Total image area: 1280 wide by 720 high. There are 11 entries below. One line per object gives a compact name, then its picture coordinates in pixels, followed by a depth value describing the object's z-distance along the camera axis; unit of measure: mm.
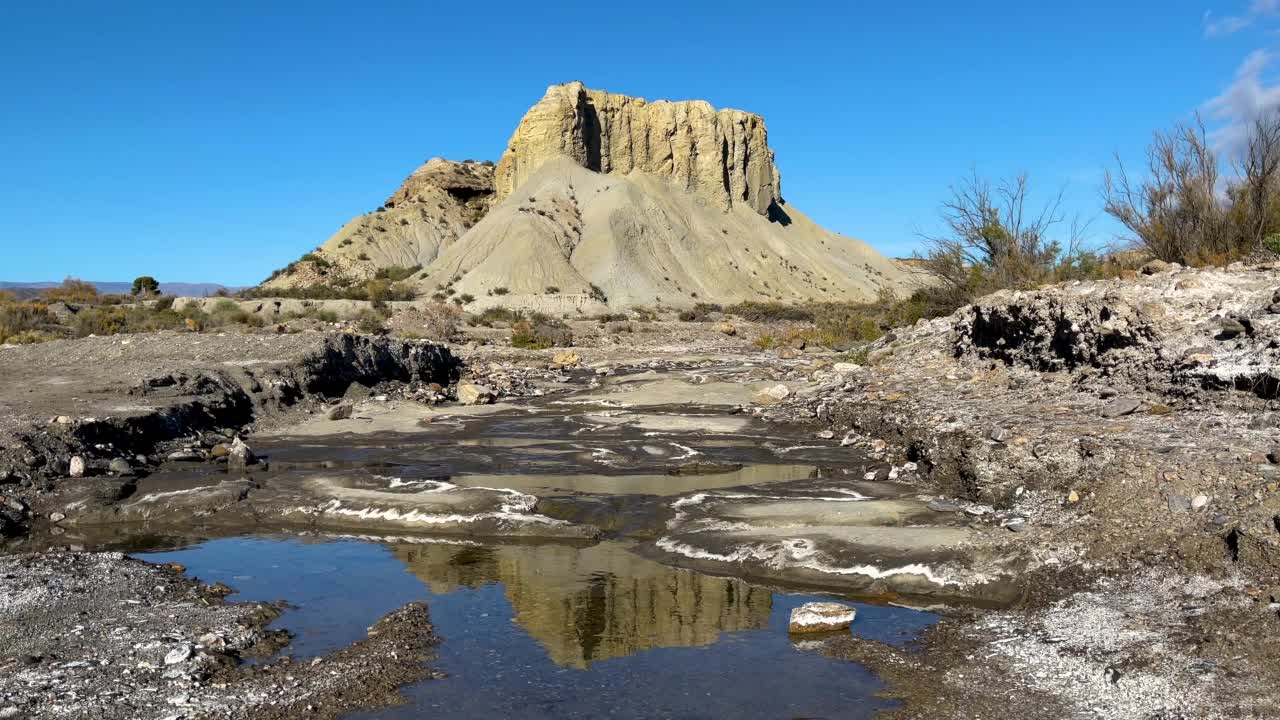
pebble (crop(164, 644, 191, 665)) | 5176
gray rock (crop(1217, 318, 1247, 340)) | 9789
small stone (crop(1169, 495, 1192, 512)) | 6742
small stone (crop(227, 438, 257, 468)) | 11555
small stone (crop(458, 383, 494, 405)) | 18094
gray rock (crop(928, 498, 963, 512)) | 8320
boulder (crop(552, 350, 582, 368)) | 26667
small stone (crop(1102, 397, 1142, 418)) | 9539
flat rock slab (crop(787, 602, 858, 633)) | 6023
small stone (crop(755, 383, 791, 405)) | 17438
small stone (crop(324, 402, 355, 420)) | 15532
